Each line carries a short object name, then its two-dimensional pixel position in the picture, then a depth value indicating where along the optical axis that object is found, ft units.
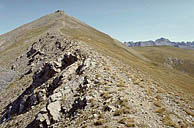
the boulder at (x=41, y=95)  65.16
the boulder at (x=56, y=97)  51.88
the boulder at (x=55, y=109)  45.41
